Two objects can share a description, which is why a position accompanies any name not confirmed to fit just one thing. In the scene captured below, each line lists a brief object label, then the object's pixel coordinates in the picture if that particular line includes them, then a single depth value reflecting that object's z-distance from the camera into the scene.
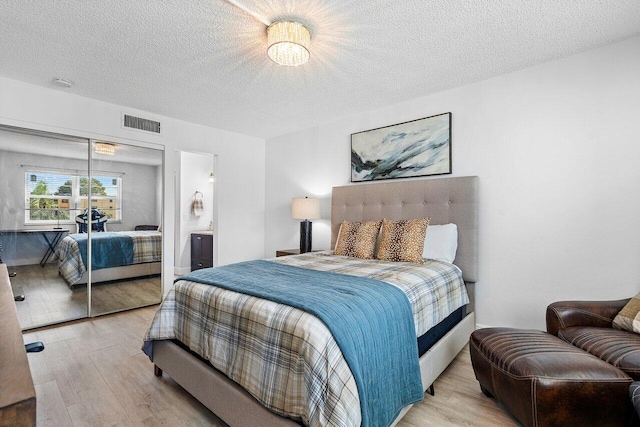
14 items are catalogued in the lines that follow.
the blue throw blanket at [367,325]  1.37
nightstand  4.18
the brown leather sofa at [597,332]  1.53
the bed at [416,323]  1.53
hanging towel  5.82
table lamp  4.04
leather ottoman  1.42
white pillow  2.86
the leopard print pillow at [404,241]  2.71
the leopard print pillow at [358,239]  3.05
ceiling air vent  3.68
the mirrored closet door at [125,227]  3.53
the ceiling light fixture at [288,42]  2.03
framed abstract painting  3.21
